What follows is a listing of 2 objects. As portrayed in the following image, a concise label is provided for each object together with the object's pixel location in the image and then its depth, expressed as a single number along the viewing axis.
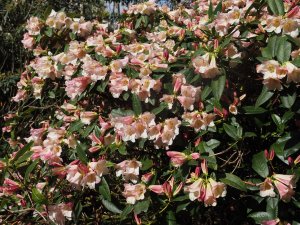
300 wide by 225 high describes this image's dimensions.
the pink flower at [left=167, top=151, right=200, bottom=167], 1.53
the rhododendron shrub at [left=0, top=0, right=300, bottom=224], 1.51
